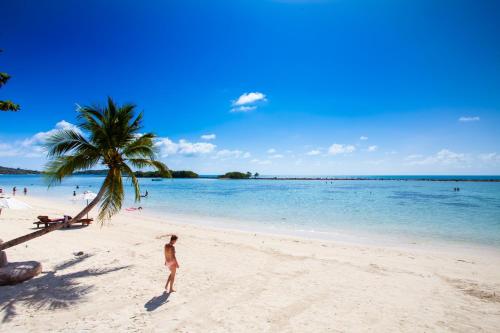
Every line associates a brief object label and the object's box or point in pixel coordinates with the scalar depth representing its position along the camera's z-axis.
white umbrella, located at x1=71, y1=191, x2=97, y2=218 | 17.12
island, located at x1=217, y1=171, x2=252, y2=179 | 157.00
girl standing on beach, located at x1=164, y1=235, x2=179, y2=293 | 6.22
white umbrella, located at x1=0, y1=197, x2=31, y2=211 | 11.17
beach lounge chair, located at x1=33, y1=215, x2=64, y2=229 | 13.60
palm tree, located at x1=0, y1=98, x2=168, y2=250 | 7.53
